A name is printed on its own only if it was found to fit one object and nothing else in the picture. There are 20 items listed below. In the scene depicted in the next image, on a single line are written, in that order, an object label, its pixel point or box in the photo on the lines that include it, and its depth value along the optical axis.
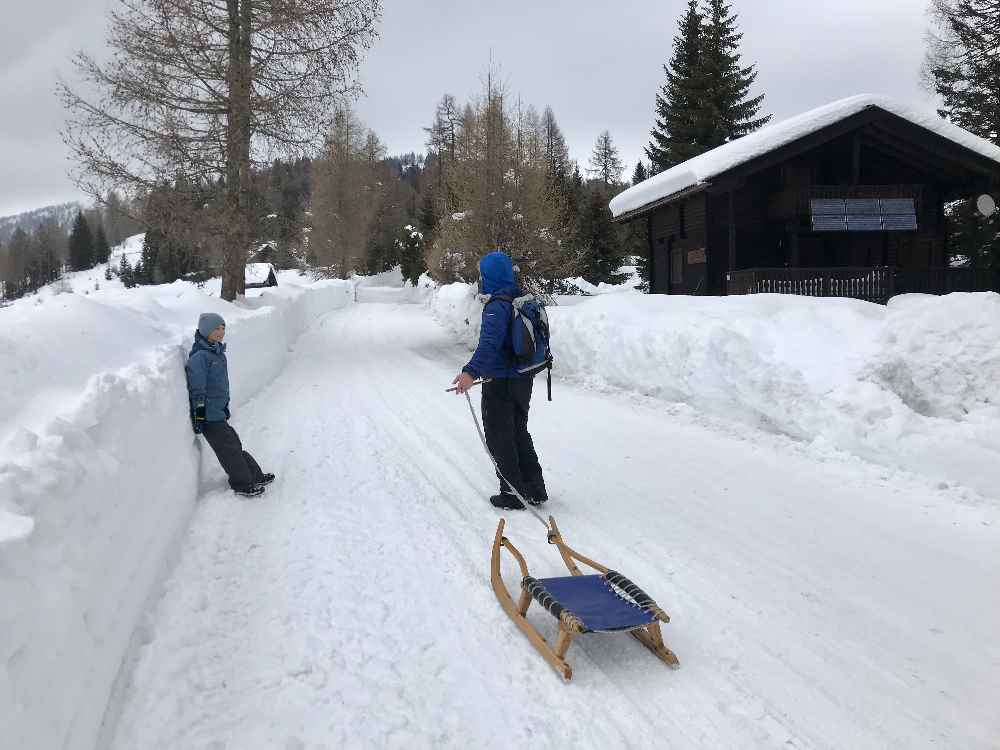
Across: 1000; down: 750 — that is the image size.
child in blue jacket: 5.47
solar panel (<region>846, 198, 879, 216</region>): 16.65
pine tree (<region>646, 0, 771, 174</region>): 30.97
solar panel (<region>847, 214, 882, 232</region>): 16.44
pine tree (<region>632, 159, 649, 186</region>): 52.15
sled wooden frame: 2.88
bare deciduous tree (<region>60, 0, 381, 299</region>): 12.70
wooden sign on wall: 19.03
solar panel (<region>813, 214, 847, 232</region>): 16.33
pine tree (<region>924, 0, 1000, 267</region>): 21.70
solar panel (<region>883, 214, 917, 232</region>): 16.44
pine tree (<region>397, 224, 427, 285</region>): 46.10
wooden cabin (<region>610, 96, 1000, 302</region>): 15.65
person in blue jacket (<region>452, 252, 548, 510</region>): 4.97
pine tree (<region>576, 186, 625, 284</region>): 33.66
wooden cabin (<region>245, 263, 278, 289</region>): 36.59
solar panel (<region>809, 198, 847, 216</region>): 16.47
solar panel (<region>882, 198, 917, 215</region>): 16.66
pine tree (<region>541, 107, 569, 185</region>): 61.25
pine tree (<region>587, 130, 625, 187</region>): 73.50
